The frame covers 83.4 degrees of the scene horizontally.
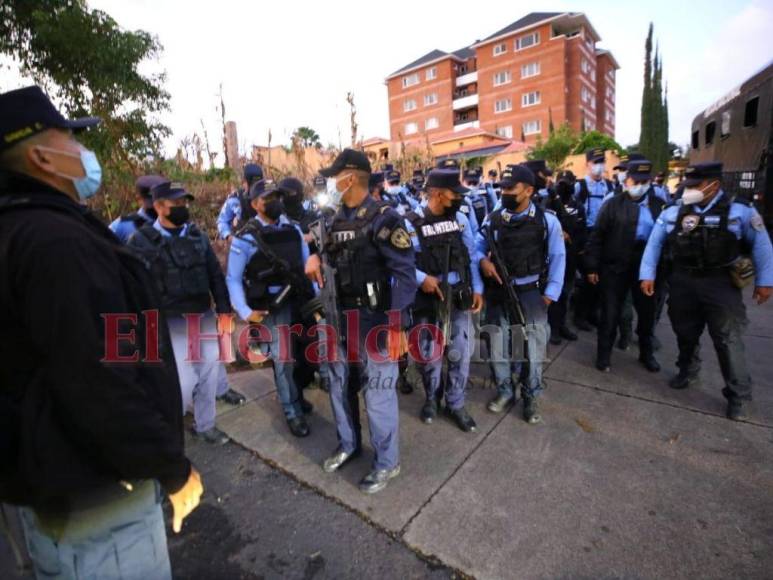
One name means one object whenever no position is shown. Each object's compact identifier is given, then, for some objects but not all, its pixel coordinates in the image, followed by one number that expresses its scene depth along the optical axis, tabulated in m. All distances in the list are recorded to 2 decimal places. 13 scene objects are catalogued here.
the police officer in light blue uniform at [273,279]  3.20
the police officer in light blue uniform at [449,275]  3.21
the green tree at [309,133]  42.32
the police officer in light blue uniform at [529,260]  3.35
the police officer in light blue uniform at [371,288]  2.50
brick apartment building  42.19
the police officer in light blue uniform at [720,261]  3.20
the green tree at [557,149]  30.00
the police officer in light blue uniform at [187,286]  3.02
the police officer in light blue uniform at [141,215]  3.62
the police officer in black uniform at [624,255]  4.14
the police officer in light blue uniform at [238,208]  5.78
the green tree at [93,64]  9.14
